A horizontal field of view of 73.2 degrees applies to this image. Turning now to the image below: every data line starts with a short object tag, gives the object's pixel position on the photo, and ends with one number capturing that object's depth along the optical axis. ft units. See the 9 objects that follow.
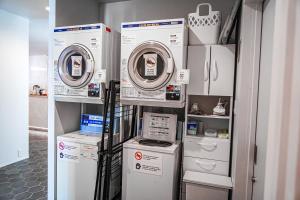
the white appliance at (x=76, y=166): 7.30
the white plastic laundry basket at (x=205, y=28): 7.04
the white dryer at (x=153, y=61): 6.46
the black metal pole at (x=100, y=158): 6.85
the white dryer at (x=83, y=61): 7.16
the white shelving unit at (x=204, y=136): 6.91
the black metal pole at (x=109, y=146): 6.83
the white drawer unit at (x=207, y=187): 6.28
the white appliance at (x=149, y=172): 6.65
